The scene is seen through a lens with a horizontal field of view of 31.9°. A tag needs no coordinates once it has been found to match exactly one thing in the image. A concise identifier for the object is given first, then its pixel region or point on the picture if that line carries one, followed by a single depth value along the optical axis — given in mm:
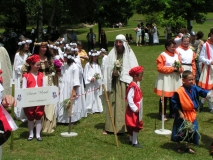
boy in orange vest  6445
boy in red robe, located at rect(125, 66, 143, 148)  6898
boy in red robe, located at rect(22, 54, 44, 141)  7307
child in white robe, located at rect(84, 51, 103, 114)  10055
